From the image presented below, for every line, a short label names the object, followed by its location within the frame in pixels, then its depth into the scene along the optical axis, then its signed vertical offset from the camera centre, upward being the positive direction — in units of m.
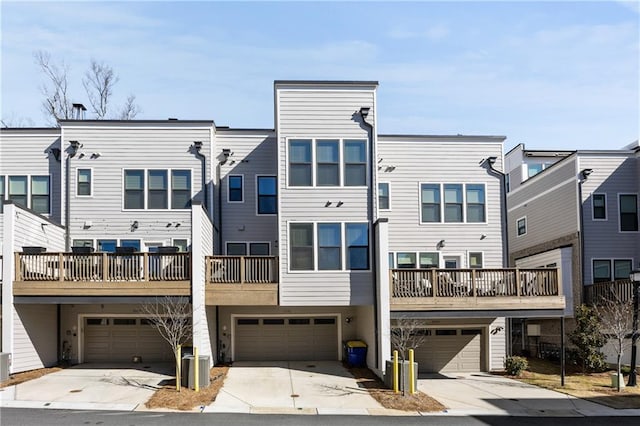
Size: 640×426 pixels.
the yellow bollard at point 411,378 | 17.02 -3.46
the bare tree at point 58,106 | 34.59 +8.56
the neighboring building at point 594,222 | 23.95 +1.23
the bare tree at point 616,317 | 19.52 -2.25
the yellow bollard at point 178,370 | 16.52 -3.08
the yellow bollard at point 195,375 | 16.56 -3.24
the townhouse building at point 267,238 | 18.98 +0.62
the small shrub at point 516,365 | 21.17 -3.91
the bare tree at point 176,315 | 17.58 -1.79
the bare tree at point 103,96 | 36.18 +9.69
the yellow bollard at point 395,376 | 17.06 -3.41
